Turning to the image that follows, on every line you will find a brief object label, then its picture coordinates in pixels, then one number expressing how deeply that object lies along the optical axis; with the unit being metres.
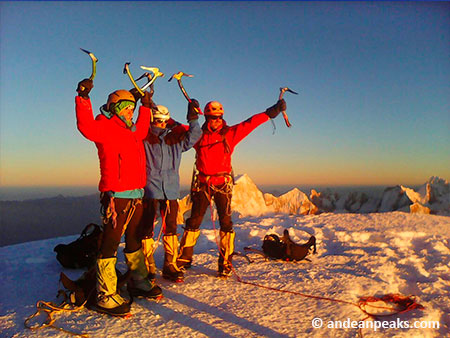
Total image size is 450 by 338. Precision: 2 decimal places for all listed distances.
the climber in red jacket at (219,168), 4.46
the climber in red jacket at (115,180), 3.20
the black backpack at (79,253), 4.88
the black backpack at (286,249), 5.19
